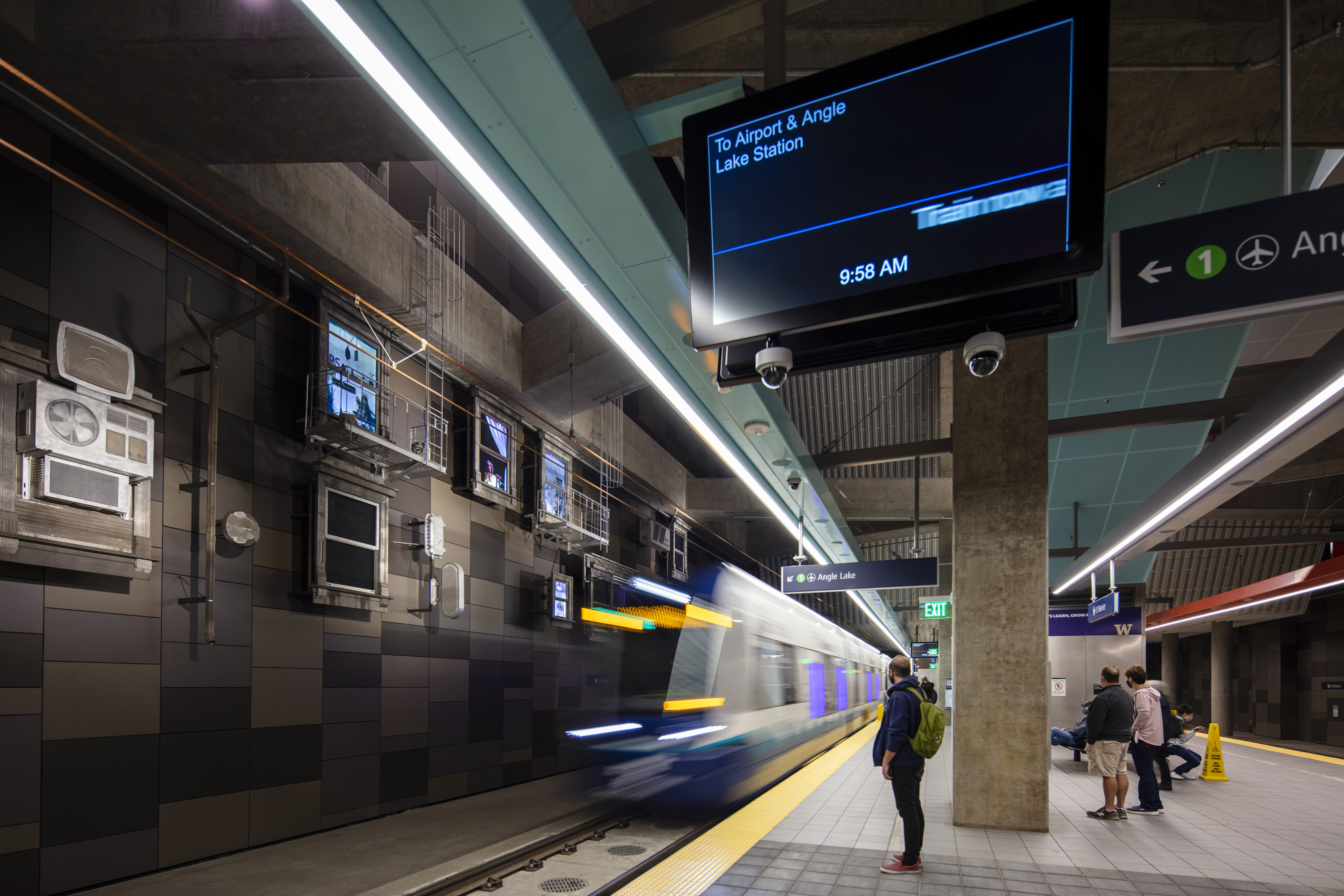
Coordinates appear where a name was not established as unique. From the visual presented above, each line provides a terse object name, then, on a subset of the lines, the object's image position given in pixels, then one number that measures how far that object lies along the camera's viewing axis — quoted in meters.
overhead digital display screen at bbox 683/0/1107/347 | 2.64
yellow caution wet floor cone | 11.46
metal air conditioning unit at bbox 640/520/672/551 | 16.64
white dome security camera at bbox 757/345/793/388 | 3.14
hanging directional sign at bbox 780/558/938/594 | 9.90
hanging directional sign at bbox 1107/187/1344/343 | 2.63
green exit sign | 17.61
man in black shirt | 7.57
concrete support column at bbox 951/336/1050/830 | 6.94
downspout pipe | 6.57
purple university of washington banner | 16.17
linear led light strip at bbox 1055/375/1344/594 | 4.70
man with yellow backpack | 5.61
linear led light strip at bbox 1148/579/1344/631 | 13.51
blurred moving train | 7.16
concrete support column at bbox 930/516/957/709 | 20.83
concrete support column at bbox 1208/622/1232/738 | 26.12
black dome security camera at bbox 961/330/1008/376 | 2.91
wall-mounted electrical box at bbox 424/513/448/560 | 9.69
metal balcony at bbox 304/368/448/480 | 7.89
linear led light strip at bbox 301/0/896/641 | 2.58
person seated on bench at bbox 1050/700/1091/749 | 12.55
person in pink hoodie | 7.99
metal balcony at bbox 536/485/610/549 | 12.59
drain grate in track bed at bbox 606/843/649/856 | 6.40
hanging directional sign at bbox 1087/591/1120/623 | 12.64
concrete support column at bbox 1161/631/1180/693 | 32.50
